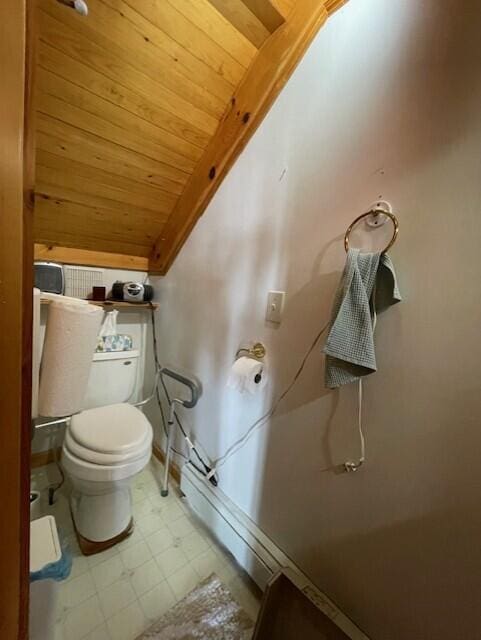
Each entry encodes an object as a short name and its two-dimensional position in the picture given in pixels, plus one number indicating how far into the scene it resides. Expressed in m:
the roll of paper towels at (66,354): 1.11
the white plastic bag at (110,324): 1.66
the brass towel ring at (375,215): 0.75
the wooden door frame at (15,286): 0.32
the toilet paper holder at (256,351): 1.13
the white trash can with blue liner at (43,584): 0.70
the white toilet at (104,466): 1.13
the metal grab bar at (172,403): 1.46
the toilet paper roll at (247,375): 1.08
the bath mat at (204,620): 0.96
